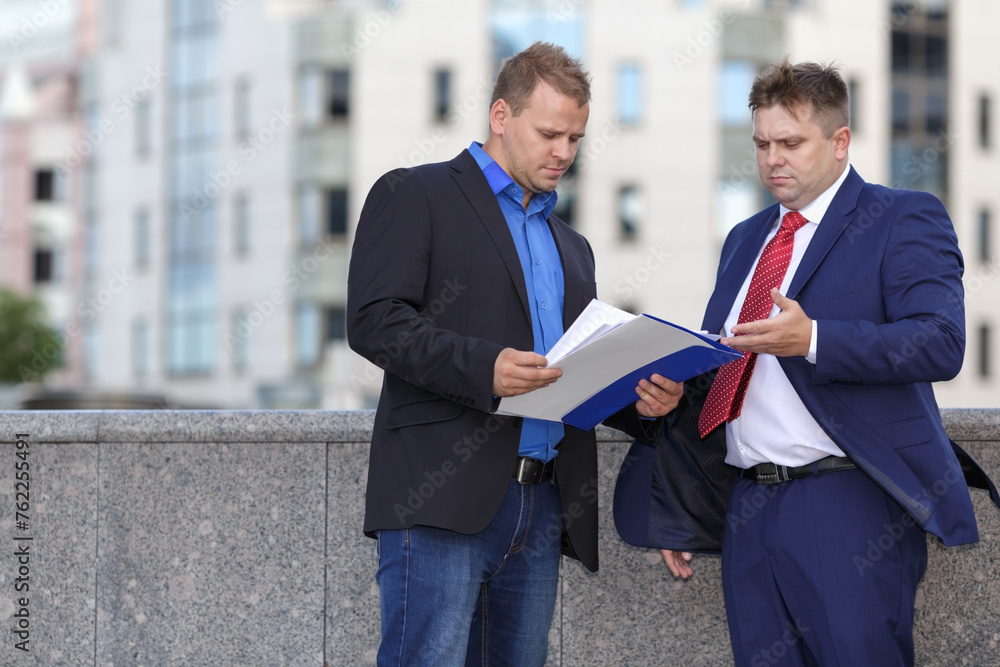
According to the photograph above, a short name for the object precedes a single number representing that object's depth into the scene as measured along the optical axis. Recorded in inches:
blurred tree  1588.3
